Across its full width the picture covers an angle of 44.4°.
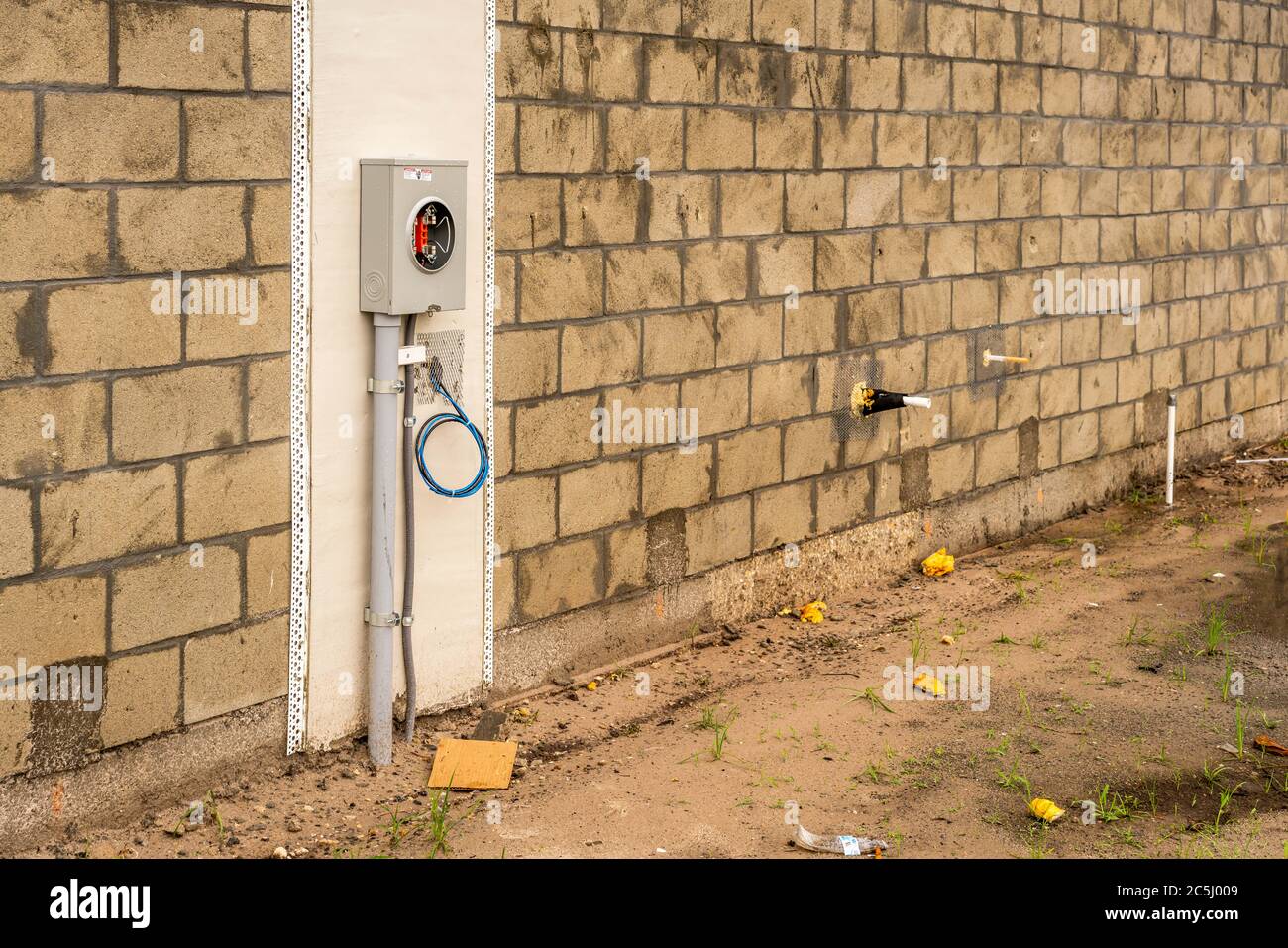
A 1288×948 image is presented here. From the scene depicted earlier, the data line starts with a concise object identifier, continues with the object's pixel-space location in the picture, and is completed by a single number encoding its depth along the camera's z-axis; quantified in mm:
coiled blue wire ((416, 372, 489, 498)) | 4680
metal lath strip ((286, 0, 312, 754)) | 4219
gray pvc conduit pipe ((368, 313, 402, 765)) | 4473
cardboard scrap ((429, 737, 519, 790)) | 4559
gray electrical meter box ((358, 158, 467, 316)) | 4371
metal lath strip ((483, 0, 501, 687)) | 4805
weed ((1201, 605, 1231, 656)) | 5938
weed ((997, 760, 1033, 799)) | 4578
